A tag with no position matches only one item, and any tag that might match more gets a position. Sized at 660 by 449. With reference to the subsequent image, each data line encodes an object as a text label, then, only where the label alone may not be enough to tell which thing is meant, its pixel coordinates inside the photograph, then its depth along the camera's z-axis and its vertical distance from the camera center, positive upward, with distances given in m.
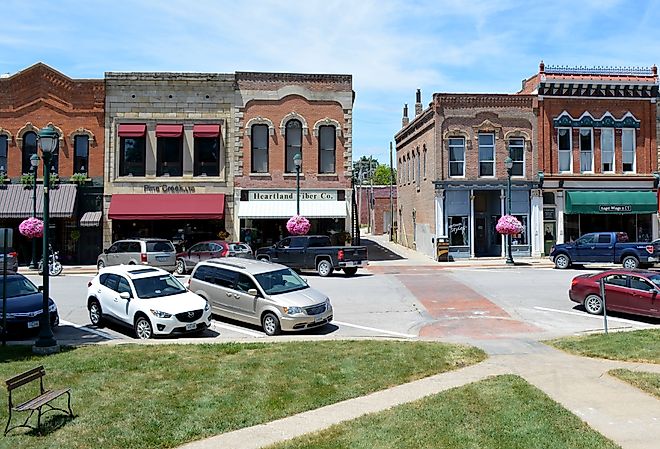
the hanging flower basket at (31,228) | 28.19 +0.61
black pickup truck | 25.39 -0.72
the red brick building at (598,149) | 35.72 +5.30
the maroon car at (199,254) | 26.59 -0.66
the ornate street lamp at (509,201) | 31.08 +2.01
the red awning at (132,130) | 33.00 +6.10
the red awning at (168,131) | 33.06 +6.05
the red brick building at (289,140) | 33.72 +5.61
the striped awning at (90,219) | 32.16 +1.15
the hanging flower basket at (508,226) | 31.94 +0.59
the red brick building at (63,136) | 33.03 +5.88
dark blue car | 14.00 -1.59
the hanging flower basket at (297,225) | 30.12 +0.69
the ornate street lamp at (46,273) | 12.31 -0.71
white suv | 14.06 -1.55
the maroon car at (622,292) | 15.56 -1.51
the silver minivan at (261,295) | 14.50 -1.44
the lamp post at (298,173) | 29.62 +3.38
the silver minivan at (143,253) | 26.09 -0.60
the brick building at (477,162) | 35.50 +4.53
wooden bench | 7.13 -1.96
